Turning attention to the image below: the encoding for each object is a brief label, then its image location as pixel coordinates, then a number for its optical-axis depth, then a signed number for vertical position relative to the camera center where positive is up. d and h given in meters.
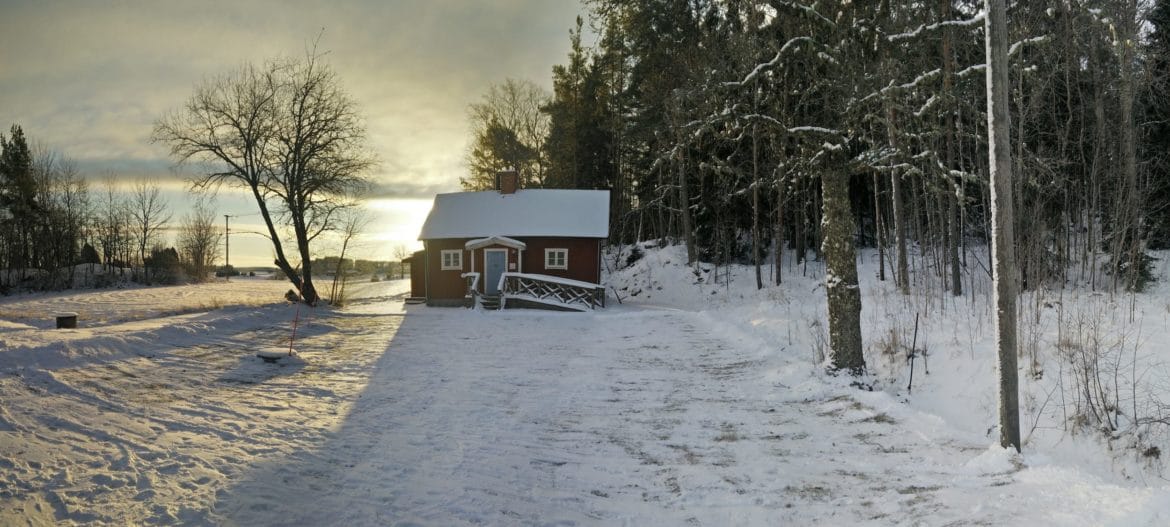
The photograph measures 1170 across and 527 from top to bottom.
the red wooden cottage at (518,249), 23.67 +0.87
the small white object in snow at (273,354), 11.42 -1.55
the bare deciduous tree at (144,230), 48.75 +3.94
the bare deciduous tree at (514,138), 39.94 +8.98
